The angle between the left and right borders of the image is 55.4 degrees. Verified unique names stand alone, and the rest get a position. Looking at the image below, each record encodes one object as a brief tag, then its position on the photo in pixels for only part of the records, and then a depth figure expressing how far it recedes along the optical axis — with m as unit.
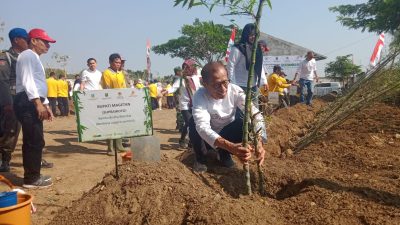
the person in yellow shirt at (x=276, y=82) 10.18
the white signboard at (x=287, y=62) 19.47
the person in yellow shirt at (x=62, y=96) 14.05
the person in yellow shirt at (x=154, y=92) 16.55
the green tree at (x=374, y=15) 18.33
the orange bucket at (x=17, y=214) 2.34
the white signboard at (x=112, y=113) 3.38
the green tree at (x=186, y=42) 35.47
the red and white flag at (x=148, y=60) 13.84
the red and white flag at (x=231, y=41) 6.15
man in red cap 3.92
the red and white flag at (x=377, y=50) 10.47
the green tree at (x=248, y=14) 2.37
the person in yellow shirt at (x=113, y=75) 5.91
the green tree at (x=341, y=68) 24.71
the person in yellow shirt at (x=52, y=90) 13.37
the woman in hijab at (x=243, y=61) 5.28
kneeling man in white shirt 3.19
